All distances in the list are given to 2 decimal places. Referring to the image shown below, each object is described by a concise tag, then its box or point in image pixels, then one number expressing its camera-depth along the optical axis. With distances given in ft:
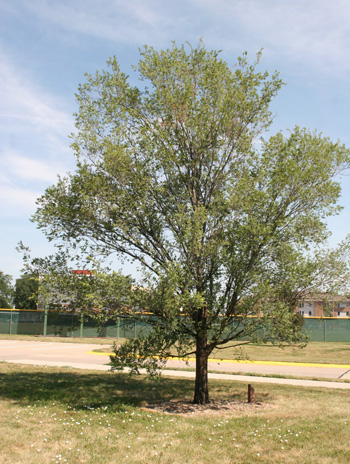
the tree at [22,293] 259.80
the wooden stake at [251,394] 34.55
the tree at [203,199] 30.19
